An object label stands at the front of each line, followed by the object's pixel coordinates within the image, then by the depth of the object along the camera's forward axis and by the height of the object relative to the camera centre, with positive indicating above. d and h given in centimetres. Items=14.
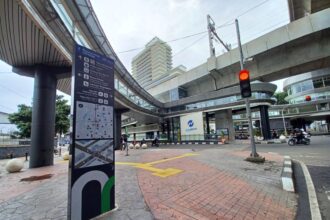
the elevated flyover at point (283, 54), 1084 +563
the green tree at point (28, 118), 2302 +289
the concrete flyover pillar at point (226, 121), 2636 +133
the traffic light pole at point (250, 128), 856 +2
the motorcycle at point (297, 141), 1672 -146
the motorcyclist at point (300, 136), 1688 -98
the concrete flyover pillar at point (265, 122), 2517 +82
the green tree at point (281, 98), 5875 +995
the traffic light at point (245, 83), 837 +220
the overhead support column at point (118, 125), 2306 +134
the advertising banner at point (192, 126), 2452 +73
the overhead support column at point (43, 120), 946 +106
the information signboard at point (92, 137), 285 -2
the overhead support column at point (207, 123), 2944 +129
